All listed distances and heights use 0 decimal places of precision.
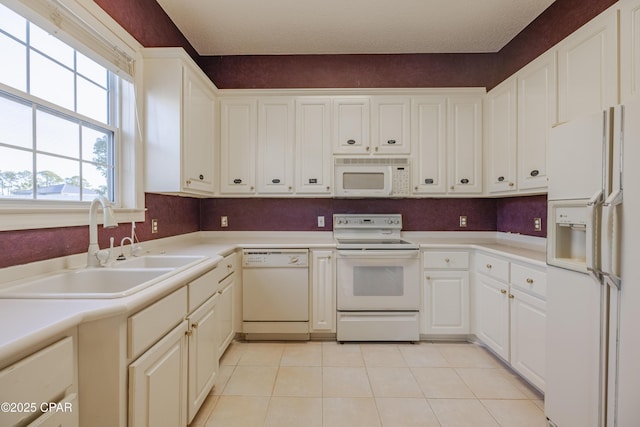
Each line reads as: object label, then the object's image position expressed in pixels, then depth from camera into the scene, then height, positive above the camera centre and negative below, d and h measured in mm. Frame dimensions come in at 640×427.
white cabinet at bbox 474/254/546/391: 1858 -742
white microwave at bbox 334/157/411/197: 2873 +334
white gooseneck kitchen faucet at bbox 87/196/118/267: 1495 -148
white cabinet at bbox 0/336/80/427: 659 -451
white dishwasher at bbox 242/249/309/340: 2652 -776
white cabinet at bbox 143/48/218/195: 2129 +676
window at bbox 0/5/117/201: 1309 +478
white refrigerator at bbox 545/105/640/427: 1154 -268
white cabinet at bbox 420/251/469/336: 2645 -793
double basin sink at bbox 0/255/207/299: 1034 -324
